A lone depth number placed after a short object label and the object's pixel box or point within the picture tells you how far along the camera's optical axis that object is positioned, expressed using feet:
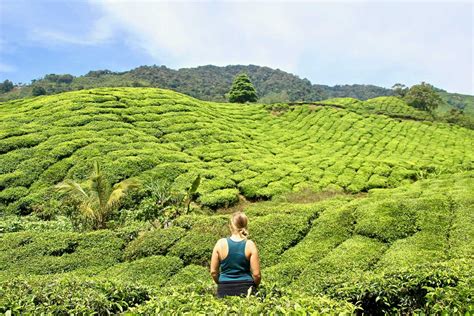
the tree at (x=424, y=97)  194.70
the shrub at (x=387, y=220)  33.45
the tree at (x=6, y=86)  396.80
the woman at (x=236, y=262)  17.49
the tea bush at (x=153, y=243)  34.81
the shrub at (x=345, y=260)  28.09
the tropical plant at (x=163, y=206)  44.78
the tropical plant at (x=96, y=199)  44.14
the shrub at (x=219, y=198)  63.00
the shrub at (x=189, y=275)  30.45
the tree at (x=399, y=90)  243.40
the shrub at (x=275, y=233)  33.81
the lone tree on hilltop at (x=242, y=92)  189.88
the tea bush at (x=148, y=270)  30.92
